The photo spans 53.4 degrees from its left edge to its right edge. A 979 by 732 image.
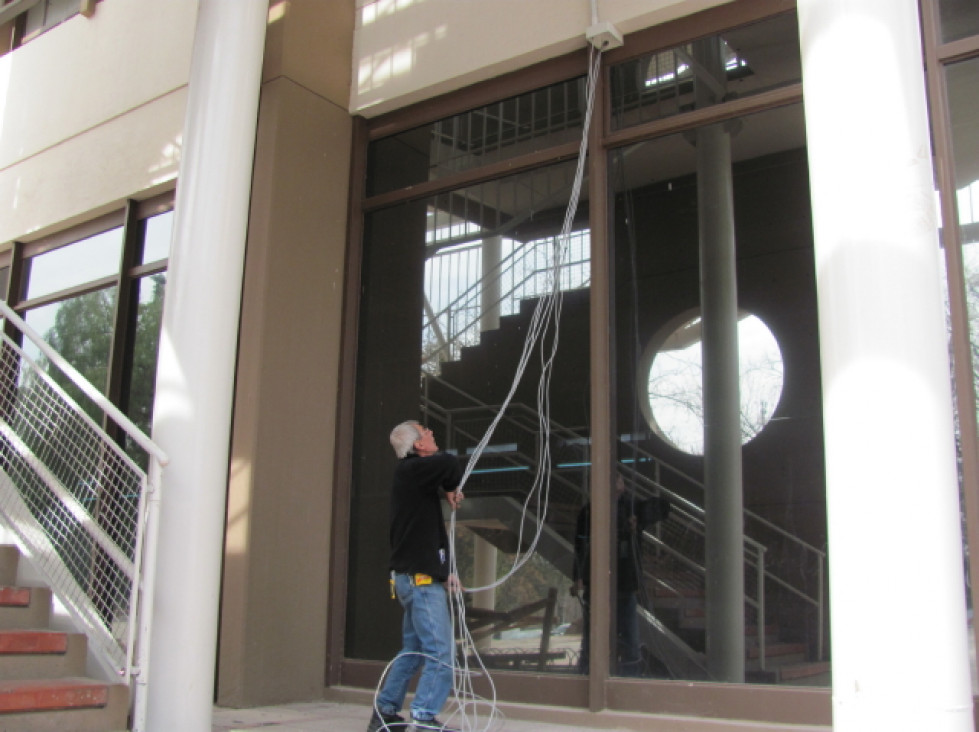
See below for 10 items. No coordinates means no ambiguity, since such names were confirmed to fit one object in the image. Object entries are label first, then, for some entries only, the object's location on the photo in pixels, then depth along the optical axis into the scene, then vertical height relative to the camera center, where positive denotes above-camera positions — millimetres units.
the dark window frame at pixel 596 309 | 4164 +1474
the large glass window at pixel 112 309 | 6742 +1956
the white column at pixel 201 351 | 3936 +982
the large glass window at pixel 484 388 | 4855 +1070
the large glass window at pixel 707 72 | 4645 +2524
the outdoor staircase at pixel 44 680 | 3705 -397
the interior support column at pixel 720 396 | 4262 +887
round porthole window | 4387 +964
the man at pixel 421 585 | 4039 +8
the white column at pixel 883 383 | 2252 +504
